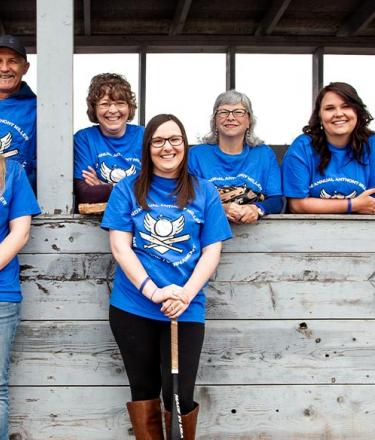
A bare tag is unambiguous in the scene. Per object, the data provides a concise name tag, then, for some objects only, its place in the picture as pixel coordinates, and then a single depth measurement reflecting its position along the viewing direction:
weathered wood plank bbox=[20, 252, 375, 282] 2.63
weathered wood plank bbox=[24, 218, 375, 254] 2.63
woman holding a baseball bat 2.32
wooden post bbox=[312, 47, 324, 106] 7.61
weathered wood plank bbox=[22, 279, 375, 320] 2.63
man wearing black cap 2.68
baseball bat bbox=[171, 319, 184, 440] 2.23
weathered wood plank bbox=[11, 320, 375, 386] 2.63
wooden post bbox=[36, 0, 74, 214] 2.59
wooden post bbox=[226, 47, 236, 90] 7.53
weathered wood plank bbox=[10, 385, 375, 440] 2.62
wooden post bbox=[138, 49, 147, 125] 7.49
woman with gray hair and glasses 2.67
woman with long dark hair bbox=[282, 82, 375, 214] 2.70
